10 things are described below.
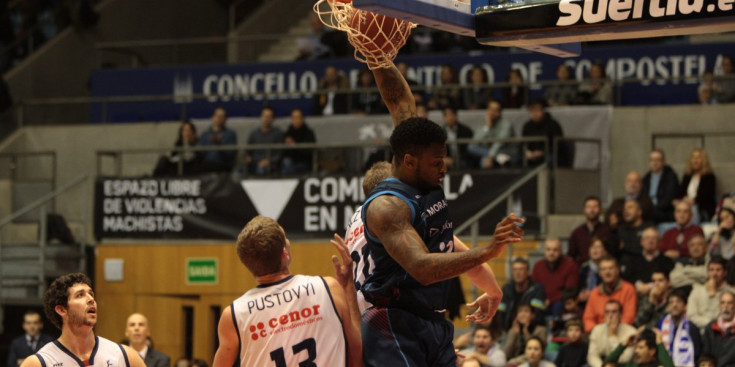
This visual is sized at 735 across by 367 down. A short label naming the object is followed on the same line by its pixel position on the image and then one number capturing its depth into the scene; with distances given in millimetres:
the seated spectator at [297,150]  15883
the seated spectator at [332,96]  17016
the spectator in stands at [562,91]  16109
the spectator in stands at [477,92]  16266
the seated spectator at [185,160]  16406
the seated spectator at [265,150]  15984
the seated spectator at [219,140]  16406
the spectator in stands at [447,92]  16156
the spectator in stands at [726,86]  15516
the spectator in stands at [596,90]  15906
